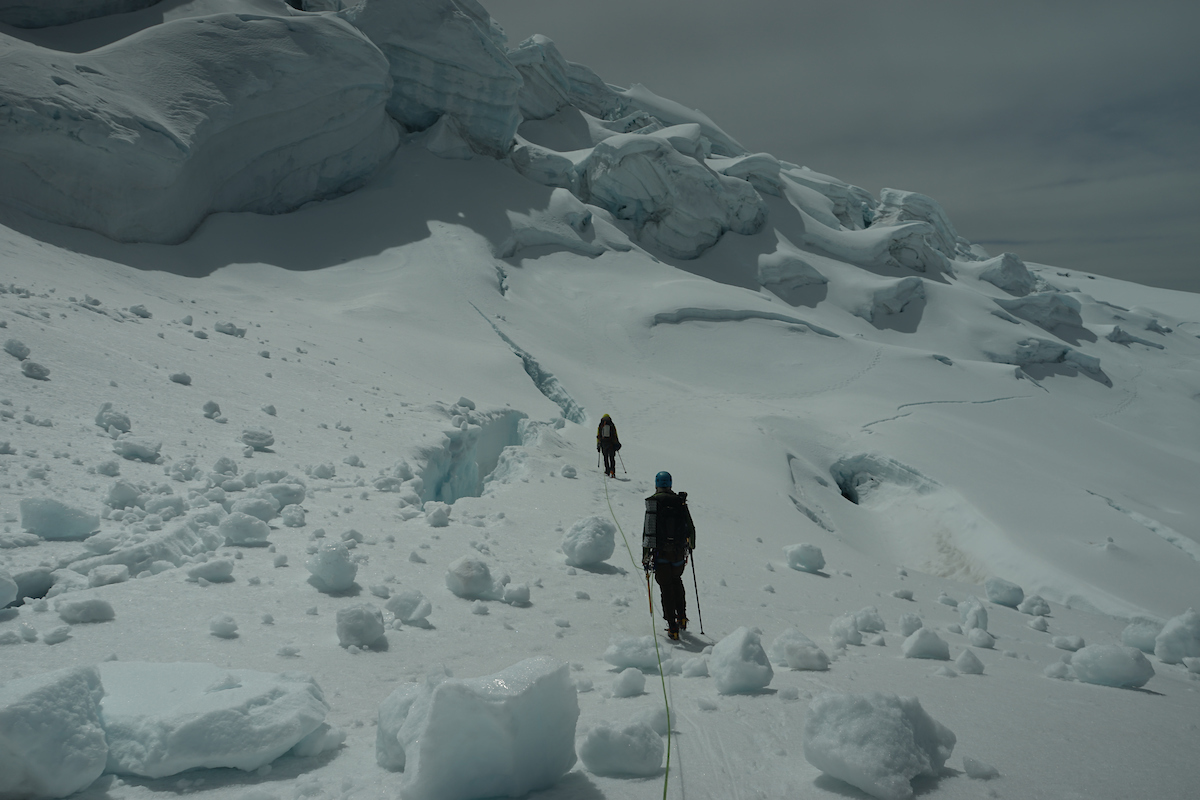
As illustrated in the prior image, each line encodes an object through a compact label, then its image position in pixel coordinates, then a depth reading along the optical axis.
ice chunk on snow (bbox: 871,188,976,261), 43.56
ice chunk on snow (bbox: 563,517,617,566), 6.75
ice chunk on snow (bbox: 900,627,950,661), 5.00
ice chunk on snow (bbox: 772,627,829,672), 4.53
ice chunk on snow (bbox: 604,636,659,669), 4.33
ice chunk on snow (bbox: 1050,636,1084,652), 6.05
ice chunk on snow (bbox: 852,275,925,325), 30.72
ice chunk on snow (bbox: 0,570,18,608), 3.84
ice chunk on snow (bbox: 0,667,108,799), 2.43
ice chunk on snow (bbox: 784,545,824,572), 8.27
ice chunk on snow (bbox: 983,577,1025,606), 8.61
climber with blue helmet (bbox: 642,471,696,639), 5.39
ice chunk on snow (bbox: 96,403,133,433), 6.91
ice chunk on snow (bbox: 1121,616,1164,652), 6.19
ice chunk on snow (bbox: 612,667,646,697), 3.89
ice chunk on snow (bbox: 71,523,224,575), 4.75
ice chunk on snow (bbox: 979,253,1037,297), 40.47
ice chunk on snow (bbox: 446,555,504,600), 5.38
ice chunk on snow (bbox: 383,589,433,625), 4.73
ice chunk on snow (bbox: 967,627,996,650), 5.73
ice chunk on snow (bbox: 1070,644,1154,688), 4.40
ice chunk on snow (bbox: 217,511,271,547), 5.62
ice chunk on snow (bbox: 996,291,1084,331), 35.72
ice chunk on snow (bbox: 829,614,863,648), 5.39
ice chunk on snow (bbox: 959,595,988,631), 6.31
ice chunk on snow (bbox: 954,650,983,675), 4.69
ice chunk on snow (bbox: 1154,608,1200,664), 5.73
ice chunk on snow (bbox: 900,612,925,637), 5.75
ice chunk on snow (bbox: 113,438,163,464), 6.46
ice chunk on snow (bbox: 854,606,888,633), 5.66
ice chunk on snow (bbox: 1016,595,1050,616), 8.19
